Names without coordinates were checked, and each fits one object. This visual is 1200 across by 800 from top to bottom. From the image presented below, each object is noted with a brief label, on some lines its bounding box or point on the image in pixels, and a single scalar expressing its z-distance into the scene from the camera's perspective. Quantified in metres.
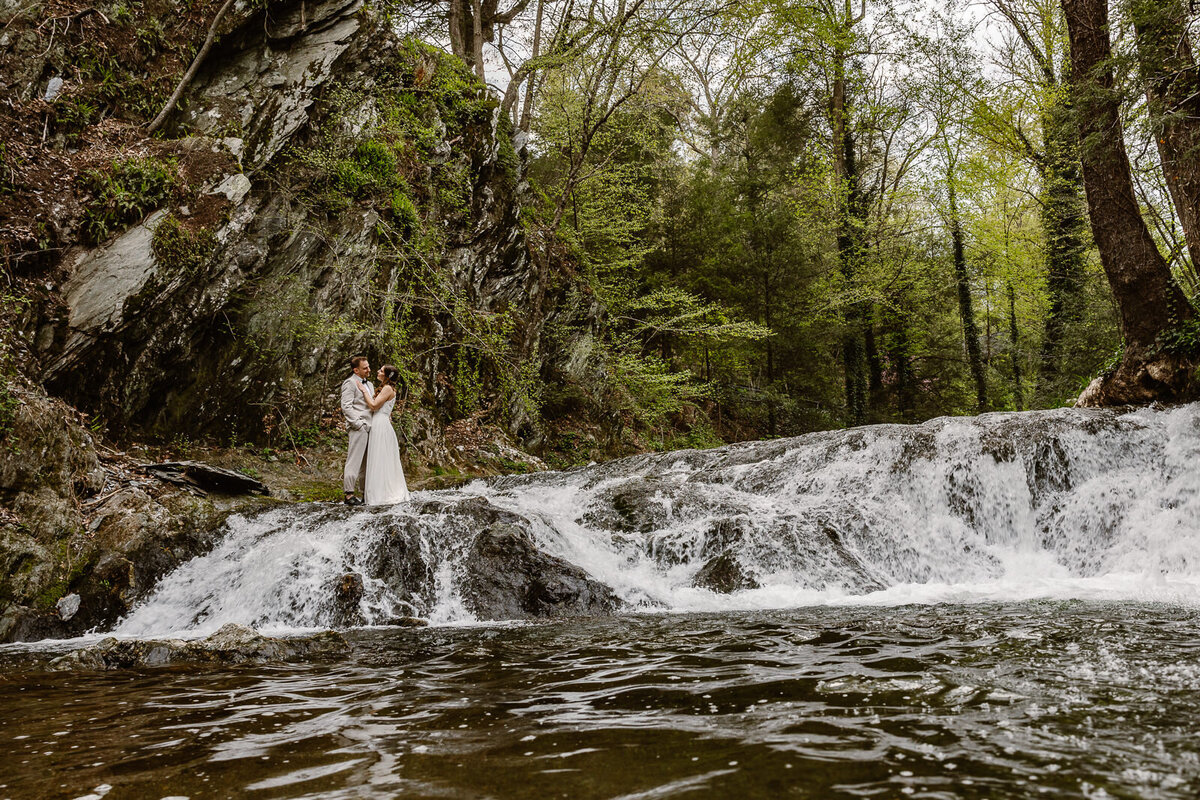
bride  9.56
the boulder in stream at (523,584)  6.64
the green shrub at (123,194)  9.04
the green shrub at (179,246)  9.29
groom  9.70
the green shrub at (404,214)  13.19
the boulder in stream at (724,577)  7.15
